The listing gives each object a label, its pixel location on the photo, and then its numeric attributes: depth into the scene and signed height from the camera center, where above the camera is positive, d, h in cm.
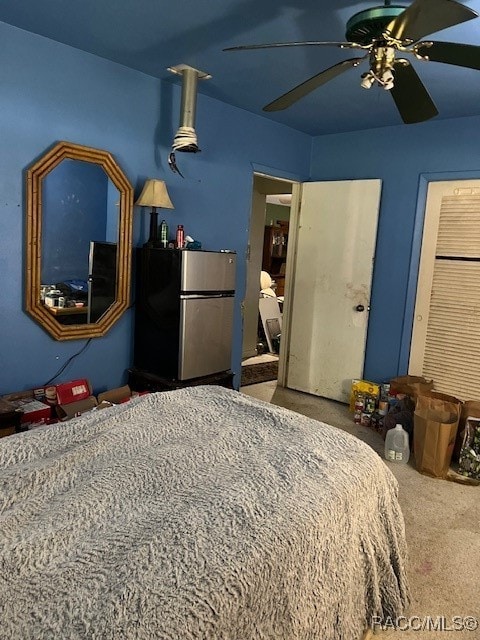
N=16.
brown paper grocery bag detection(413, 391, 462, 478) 285 -101
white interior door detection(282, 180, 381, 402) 405 -20
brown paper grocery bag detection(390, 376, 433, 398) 340 -87
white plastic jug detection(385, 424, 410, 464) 304 -116
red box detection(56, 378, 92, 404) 273 -86
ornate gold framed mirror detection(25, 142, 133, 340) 267 +4
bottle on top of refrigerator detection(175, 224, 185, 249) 311 +11
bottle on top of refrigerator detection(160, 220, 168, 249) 307 +14
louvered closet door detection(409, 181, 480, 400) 348 -17
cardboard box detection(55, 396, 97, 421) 269 -94
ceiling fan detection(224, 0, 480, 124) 142 +79
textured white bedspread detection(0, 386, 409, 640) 88 -63
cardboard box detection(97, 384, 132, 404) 288 -90
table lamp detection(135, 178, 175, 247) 297 +35
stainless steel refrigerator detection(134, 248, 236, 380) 283 -36
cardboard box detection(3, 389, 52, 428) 252 -90
